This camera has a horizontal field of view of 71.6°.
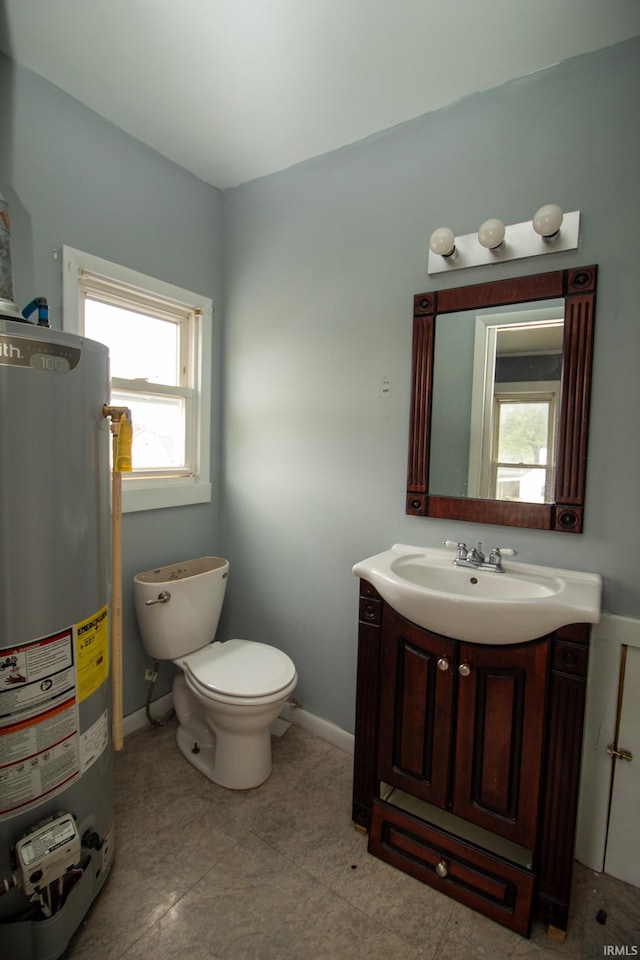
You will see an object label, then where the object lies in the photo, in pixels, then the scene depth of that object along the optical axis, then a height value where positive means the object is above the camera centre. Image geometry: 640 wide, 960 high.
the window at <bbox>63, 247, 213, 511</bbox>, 1.79 +0.38
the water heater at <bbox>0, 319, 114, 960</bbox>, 0.99 -0.45
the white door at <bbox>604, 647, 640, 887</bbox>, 1.33 -1.02
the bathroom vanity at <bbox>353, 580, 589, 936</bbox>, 1.15 -0.88
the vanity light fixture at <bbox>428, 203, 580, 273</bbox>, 1.34 +0.69
